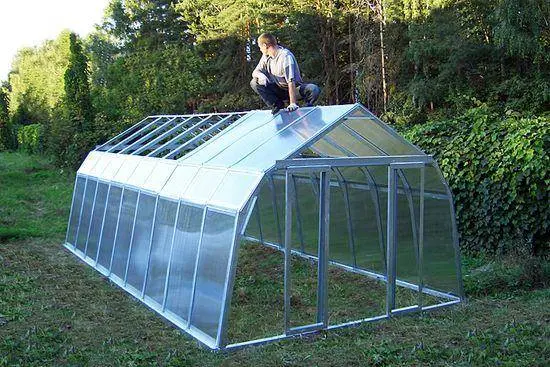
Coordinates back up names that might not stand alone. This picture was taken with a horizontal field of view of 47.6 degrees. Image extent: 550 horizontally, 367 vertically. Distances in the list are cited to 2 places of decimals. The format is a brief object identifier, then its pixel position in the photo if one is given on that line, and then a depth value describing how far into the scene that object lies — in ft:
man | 27.48
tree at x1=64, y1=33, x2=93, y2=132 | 76.28
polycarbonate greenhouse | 22.53
